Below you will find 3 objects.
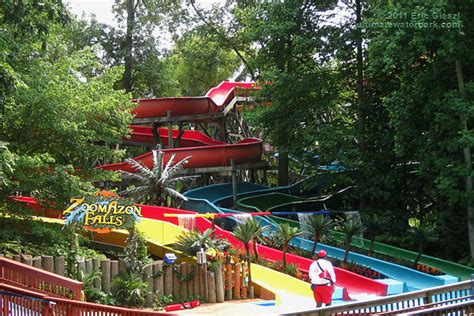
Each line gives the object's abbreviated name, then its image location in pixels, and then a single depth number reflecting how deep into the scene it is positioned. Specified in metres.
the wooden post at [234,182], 27.14
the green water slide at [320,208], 19.91
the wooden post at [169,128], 30.66
